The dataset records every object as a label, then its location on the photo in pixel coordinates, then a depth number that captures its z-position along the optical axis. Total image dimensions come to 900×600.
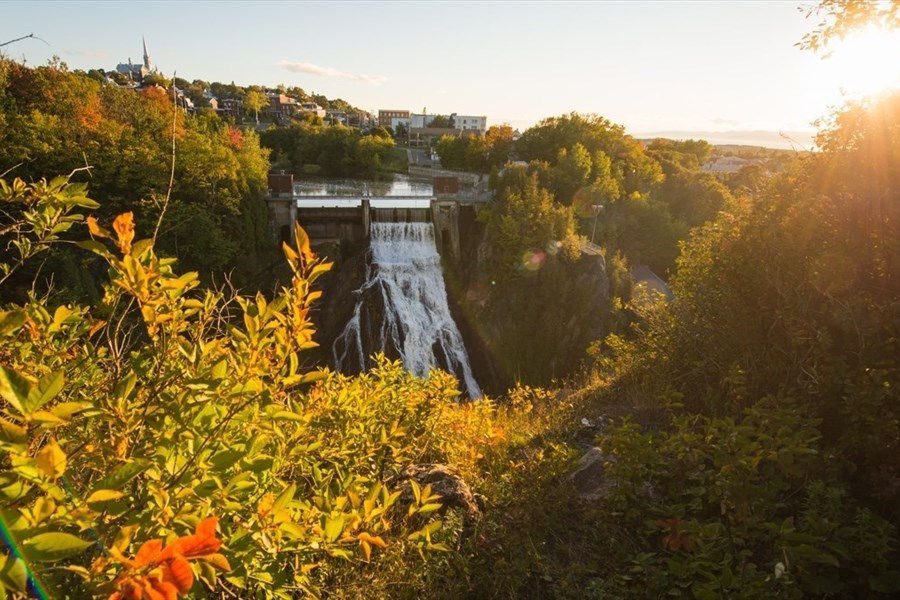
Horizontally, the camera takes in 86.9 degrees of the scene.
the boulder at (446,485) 3.12
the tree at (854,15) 3.32
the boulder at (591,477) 3.34
